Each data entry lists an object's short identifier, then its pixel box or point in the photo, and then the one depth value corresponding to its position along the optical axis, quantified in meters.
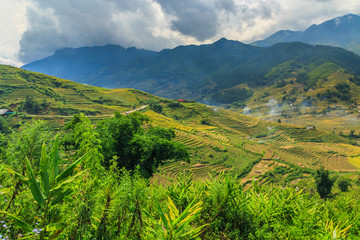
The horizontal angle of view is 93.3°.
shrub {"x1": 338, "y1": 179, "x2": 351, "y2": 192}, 35.53
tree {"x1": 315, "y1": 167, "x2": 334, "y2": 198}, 33.69
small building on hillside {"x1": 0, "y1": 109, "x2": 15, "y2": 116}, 56.53
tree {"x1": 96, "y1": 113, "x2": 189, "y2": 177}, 14.02
